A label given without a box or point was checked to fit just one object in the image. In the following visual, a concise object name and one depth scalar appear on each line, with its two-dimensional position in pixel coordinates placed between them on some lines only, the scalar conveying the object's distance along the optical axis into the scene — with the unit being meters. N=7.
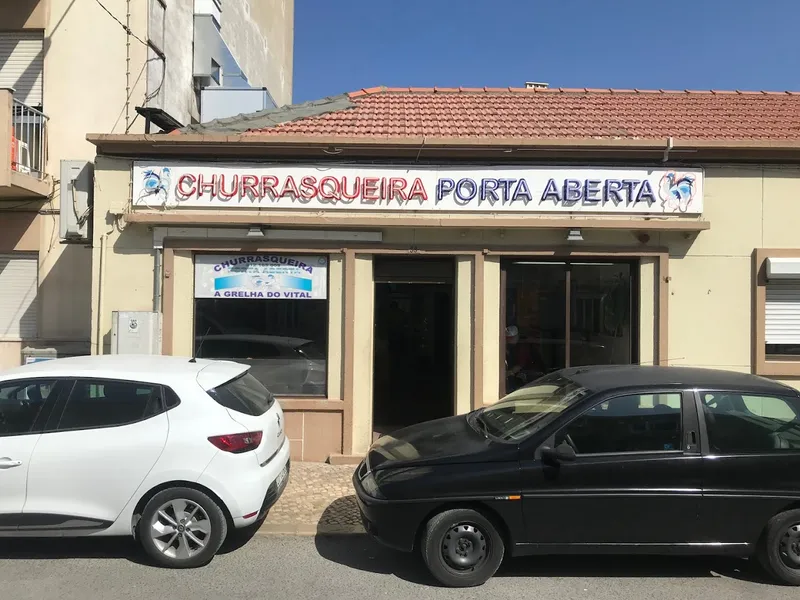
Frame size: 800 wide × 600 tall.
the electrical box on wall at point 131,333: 7.32
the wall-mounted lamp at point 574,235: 7.67
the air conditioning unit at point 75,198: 7.86
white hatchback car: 4.48
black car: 4.28
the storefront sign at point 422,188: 7.67
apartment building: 9.91
